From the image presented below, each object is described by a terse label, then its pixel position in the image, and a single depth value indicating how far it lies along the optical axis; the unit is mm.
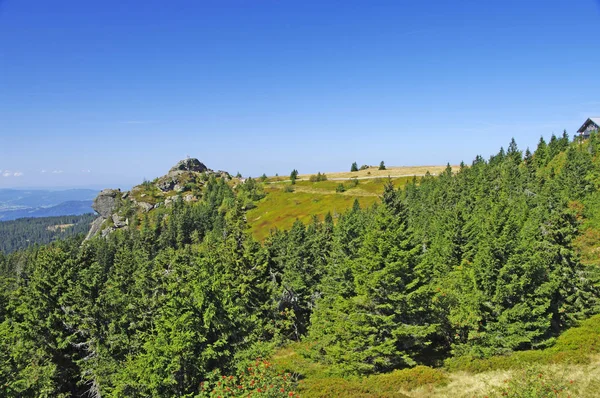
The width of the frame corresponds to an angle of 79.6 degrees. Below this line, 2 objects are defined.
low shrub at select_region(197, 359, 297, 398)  13817
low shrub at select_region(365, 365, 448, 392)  20281
